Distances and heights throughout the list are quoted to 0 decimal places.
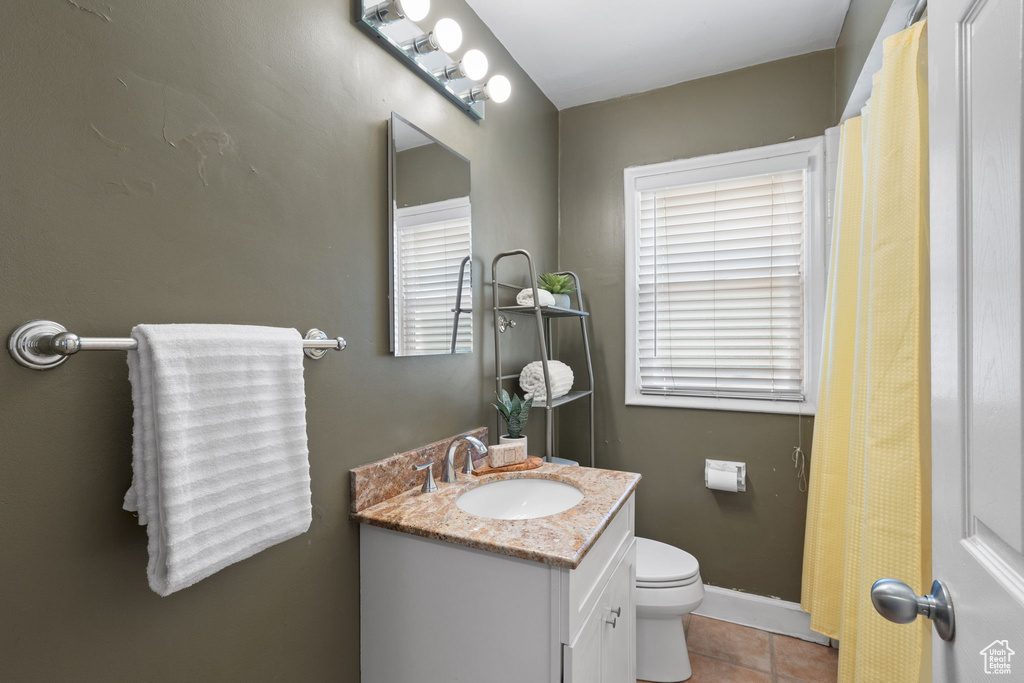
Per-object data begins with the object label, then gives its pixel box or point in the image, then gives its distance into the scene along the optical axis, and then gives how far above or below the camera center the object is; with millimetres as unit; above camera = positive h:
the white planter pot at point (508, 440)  1584 -347
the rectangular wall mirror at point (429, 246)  1312 +263
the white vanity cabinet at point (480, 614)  968 -601
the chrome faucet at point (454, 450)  1409 -341
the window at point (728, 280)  2002 +230
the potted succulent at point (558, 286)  1959 +195
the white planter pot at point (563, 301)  1951 +134
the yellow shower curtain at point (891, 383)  1120 -126
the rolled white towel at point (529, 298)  1839 +139
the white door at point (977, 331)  420 +0
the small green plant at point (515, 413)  1671 -269
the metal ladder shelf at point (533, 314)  1705 +79
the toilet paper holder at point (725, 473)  2055 -600
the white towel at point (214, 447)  701 -174
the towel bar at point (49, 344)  645 -8
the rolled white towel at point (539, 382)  1864 -183
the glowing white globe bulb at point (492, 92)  1568 +783
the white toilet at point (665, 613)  1673 -955
